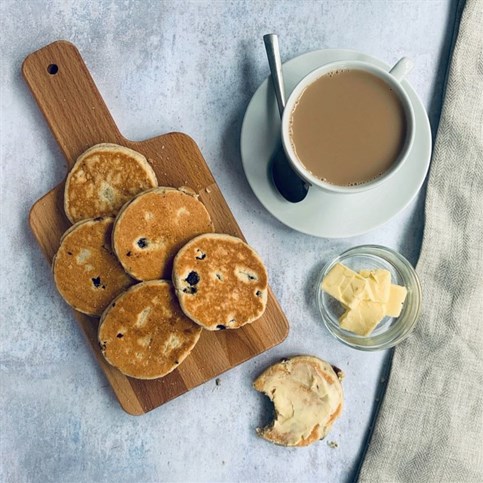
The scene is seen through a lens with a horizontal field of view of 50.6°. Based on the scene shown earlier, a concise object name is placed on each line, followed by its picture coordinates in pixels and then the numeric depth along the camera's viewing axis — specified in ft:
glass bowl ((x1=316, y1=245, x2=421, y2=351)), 1.34
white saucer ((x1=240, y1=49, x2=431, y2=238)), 1.26
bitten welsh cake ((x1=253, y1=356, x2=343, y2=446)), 1.33
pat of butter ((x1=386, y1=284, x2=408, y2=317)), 1.31
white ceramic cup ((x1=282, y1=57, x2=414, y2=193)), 1.14
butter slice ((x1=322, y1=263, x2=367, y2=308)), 1.30
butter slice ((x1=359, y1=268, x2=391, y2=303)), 1.31
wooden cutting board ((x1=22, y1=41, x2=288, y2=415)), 1.27
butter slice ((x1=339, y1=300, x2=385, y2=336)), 1.31
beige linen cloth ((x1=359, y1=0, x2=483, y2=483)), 1.36
